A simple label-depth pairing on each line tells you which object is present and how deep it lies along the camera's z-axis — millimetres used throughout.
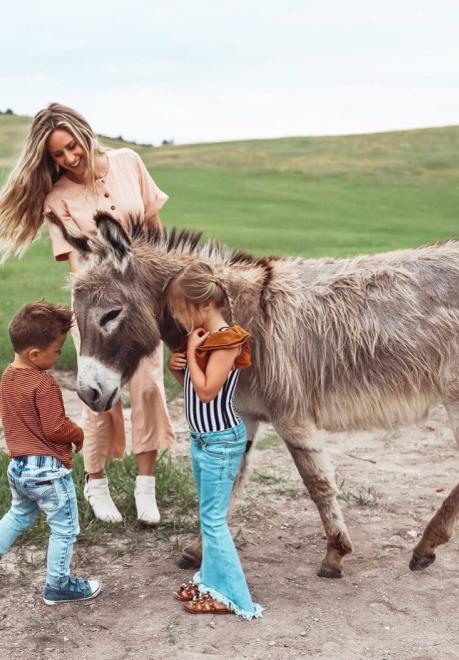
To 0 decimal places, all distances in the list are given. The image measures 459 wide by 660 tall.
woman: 5160
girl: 4008
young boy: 4113
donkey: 4492
